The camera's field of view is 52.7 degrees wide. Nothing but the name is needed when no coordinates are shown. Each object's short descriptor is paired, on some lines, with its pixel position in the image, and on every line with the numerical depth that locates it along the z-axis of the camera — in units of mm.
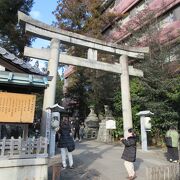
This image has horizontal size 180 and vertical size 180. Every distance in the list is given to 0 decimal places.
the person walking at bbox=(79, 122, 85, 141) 13884
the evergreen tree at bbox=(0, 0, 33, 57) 12526
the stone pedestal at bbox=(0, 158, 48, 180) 4600
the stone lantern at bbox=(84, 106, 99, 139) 15122
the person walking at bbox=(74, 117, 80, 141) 12723
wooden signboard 4825
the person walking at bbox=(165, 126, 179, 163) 7719
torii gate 8298
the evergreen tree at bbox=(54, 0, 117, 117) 14059
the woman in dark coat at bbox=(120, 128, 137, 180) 5914
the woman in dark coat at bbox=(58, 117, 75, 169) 6330
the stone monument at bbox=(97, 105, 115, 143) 12507
